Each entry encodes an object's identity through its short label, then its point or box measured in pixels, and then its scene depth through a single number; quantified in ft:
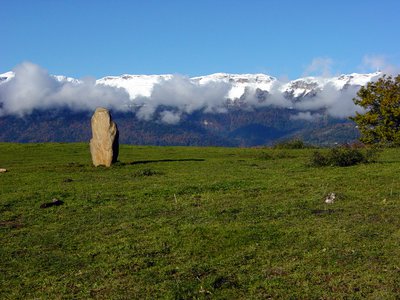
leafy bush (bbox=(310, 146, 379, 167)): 105.91
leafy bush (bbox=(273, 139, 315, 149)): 206.39
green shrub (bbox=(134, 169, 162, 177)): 105.75
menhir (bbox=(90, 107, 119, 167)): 130.82
